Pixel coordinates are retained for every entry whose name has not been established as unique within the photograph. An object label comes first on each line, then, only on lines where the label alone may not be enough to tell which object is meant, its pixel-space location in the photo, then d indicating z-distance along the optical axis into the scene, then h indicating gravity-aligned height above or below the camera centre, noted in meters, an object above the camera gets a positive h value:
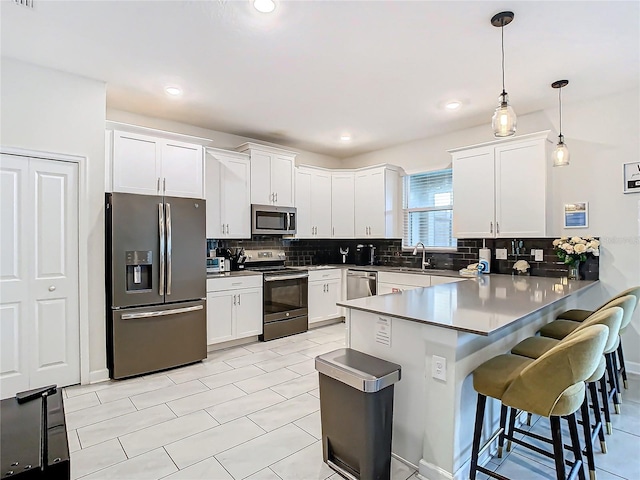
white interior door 2.86 -0.27
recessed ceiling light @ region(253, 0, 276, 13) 2.12 +1.46
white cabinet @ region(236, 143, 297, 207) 4.74 +0.95
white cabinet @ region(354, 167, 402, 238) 5.34 +0.60
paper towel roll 4.30 -0.24
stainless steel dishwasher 5.10 -0.63
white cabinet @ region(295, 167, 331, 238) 5.36 +0.62
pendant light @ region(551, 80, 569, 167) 3.04 +0.74
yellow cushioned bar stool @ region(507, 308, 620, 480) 1.82 -0.70
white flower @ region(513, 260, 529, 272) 4.01 -0.30
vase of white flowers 3.49 -0.11
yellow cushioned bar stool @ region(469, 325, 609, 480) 1.51 -0.70
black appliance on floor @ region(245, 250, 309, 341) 4.57 -0.75
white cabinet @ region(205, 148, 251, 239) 4.37 +0.62
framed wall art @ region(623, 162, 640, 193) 3.38 +0.61
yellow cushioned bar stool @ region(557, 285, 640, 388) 2.92 -0.65
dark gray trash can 1.82 -0.94
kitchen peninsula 1.86 -0.67
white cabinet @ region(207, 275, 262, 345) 4.06 -0.80
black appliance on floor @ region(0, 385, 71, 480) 0.91 -0.58
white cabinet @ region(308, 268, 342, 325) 5.11 -0.78
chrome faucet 5.10 -0.31
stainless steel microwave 4.74 +0.31
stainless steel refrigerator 3.28 -0.40
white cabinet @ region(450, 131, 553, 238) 3.73 +0.59
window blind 4.98 +0.47
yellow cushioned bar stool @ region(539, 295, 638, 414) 2.58 -0.71
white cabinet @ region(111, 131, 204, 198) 3.47 +0.81
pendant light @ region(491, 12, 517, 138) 2.21 +0.78
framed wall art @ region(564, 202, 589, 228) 3.69 +0.27
